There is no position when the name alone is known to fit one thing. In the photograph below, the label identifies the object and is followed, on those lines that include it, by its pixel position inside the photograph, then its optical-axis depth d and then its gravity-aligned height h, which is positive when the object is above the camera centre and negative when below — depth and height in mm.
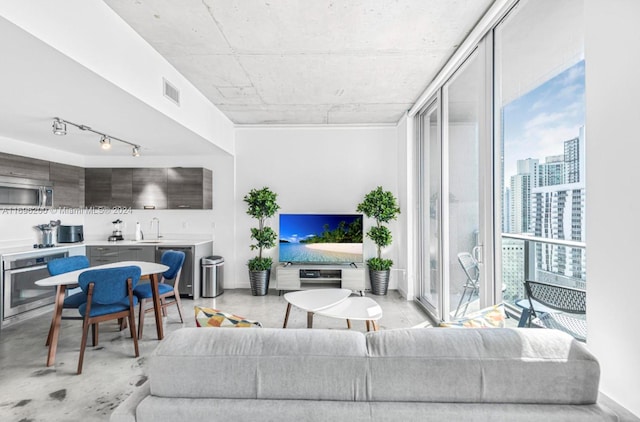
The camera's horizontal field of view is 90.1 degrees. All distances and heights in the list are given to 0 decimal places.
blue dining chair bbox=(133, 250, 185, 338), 3315 -843
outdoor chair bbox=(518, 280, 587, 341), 1696 -572
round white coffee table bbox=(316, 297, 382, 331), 2625 -861
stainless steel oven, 3686 -905
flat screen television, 5051 -446
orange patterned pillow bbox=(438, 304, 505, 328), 1494 -529
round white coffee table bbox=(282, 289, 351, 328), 2816 -837
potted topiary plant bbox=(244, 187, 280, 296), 4957 -408
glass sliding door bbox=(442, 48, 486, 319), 2748 +256
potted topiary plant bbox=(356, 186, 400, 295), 4883 -284
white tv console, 4918 -1020
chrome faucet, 5434 -216
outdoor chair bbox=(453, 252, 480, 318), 2881 -599
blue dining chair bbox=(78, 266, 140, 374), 2682 -734
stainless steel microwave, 3998 +256
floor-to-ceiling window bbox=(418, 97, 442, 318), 3697 +64
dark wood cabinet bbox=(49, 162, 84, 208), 4699 +414
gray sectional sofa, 1024 -566
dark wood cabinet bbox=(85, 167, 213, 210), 5125 +379
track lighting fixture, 3215 +907
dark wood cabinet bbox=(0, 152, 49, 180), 3951 +589
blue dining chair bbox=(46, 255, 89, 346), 3018 -577
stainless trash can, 4863 -1009
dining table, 2756 -762
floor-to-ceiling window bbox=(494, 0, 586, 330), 1700 +413
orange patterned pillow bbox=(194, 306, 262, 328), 1485 -513
